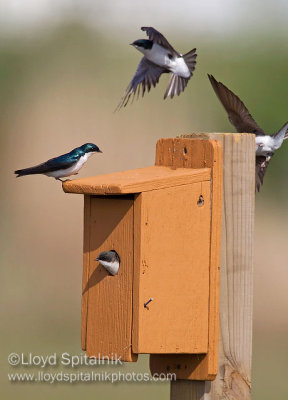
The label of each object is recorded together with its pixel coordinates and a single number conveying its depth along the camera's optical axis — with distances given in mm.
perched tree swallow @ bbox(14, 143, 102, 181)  7301
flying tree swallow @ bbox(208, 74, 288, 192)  7000
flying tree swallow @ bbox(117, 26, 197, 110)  10250
